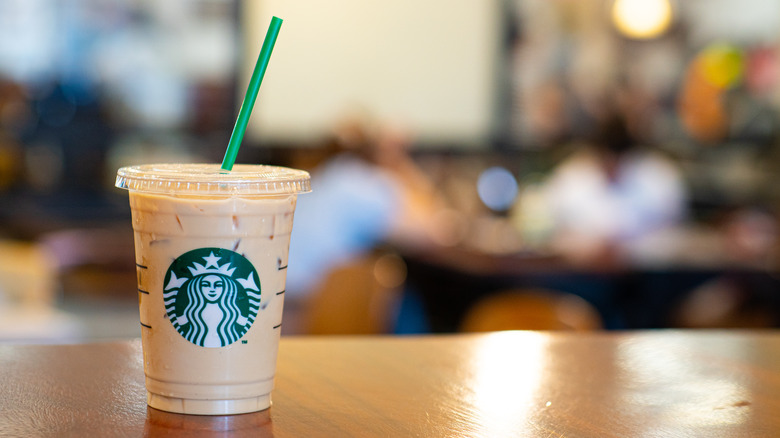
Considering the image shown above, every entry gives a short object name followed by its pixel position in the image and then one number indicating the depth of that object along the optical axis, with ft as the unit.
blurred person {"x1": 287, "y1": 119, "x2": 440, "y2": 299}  12.50
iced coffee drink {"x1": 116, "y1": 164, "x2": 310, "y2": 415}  2.20
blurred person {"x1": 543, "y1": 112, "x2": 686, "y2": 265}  15.92
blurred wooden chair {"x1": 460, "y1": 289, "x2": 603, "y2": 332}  6.98
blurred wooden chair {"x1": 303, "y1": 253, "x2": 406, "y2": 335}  8.84
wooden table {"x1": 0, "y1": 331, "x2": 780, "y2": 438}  2.07
